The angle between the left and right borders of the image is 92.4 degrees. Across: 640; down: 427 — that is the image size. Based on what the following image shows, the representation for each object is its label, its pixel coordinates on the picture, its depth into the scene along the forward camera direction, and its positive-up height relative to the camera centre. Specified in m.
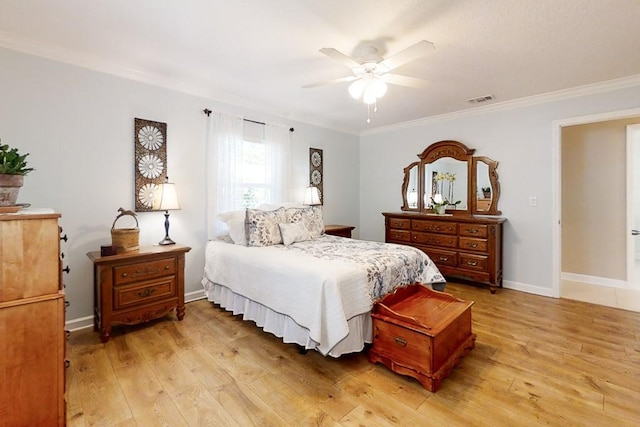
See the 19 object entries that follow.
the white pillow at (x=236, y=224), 3.26 -0.12
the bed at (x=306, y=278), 2.14 -0.53
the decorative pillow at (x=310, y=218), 3.58 -0.05
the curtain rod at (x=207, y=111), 3.57 +1.19
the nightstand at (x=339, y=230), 4.53 -0.25
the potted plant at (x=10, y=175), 1.42 +0.18
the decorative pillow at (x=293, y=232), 3.29 -0.21
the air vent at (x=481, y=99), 3.78 +1.45
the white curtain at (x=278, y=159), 4.21 +0.76
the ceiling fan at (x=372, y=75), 2.29 +1.14
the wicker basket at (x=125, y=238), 2.71 -0.22
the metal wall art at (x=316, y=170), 4.86 +0.71
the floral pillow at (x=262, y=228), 3.17 -0.15
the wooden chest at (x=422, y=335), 1.95 -0.83
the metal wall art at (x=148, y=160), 3.10 +0.56
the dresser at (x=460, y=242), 3.84 -0.38
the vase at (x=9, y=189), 1.41 +0.12
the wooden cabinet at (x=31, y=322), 1.34 -0.50
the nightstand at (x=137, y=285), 2.54 -0.64
